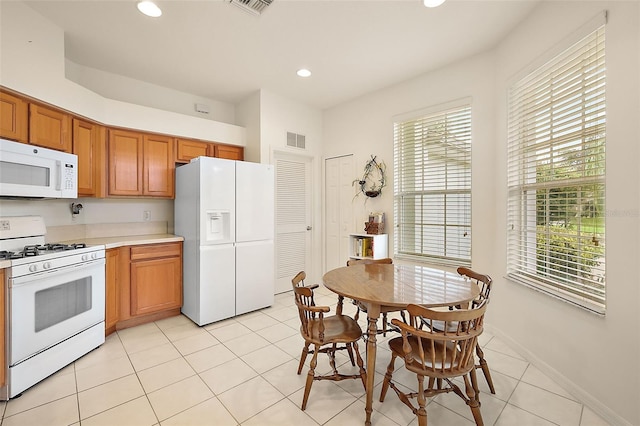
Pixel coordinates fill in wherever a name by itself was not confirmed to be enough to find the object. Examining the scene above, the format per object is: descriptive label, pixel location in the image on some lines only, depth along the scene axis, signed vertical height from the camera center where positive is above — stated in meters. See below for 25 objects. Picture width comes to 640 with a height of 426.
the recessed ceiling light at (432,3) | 2.28 +1.63
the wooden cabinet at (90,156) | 2.88 +0.58
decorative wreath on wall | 4.01 +0.46
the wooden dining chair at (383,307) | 2.04 -0.66
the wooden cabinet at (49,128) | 2.44 +0.74
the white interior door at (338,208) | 4.44 +0.05
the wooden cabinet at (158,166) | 3.48 +0.56
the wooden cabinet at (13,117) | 2.23 +0.74
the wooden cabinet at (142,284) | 2.96 -0.78
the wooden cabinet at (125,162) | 3.24 +0.56
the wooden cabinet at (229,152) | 4.04 +0.84
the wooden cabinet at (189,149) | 3.72 +0.81
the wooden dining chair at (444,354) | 1.53 -0.81
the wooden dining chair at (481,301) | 2.02 -0.63
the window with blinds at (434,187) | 3.28 +0.30
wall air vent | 4.34 +1.08
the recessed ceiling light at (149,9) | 2.31 +1.64
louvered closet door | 4.32 -0.09
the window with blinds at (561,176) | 1.92 +0.27
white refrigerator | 3.20 -0.27
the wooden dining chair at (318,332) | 1.91 -0.83
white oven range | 2.04 -0.71
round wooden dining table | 1.78 -0.53
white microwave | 2.20 +0.33
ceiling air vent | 2.30 +1.65
